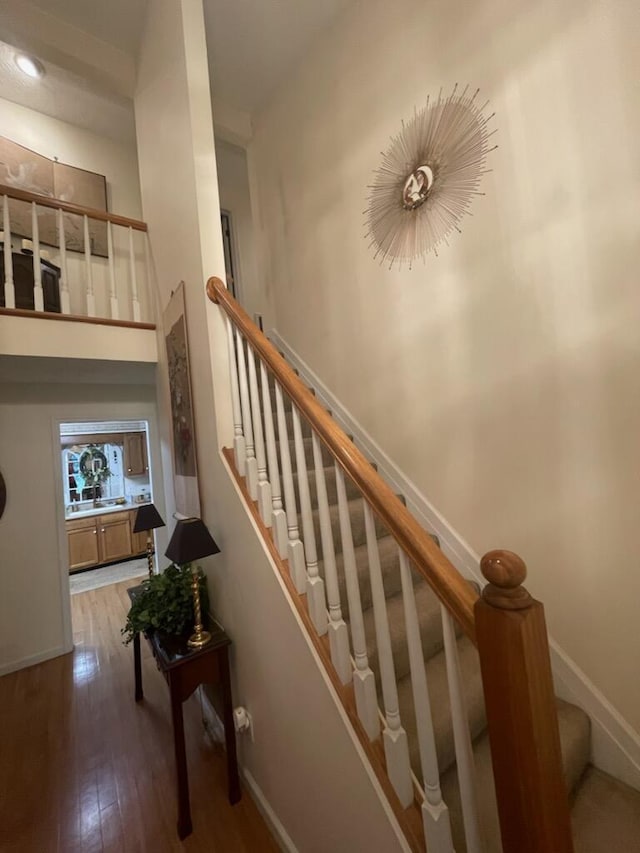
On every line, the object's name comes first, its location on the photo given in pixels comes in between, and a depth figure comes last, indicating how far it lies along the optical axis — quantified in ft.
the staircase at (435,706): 2.39
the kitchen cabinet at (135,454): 20.74
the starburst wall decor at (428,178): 5.65
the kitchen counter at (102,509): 17.80
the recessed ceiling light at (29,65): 8.81
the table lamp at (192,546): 4.83
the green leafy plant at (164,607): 5.58
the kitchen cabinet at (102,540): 17.03
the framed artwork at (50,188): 9.75
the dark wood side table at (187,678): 4.75
